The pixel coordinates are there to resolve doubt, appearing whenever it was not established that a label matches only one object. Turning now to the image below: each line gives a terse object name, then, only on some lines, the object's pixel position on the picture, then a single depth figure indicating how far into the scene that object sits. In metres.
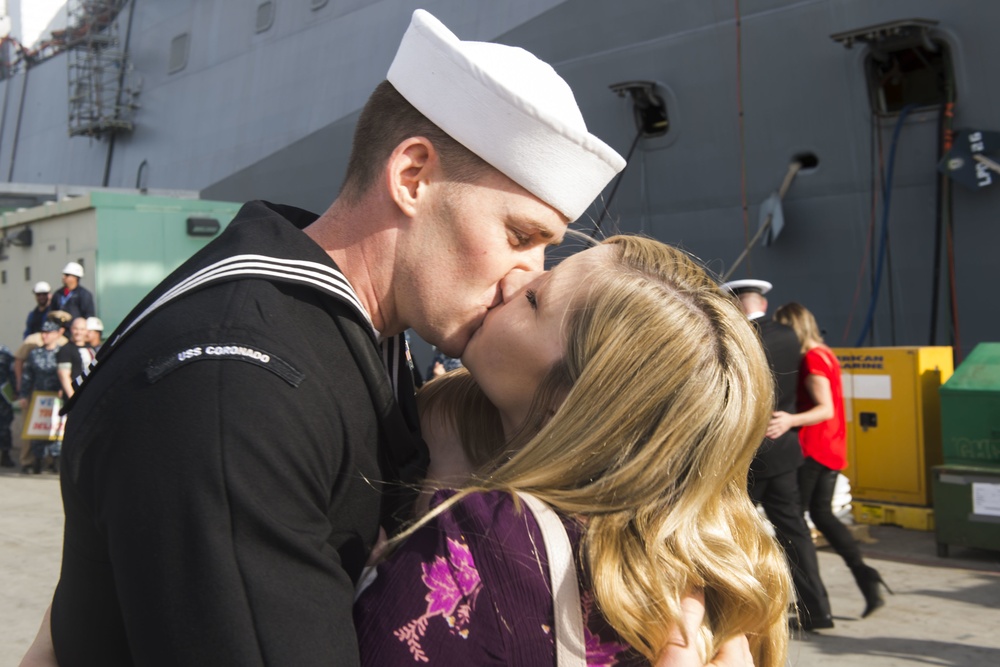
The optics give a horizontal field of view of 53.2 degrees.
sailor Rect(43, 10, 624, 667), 1.04
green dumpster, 6.17
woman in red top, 5.23
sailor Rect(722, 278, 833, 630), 4.94
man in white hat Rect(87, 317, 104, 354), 10.04
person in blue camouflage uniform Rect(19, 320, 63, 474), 10.27
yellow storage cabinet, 7.23
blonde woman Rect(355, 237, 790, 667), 1.22
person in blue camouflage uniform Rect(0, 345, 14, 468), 11.15
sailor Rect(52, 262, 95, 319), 10.43
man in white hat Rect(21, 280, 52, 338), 11.11
